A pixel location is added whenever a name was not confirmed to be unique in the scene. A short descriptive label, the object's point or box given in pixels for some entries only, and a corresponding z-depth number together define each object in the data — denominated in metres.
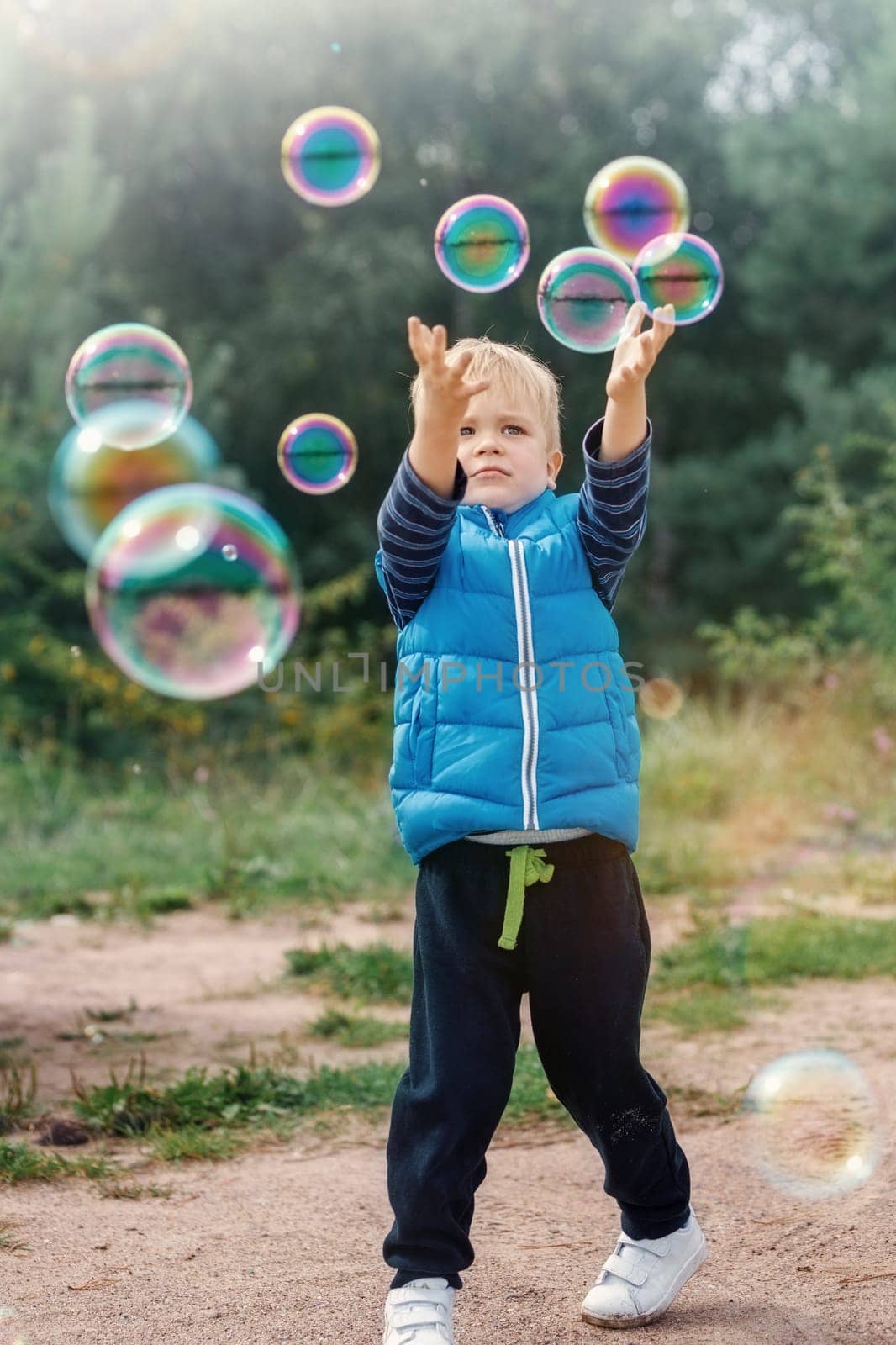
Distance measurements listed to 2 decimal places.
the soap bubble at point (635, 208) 4.21
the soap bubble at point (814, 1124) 2.99
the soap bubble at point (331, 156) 4.45
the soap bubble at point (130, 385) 4.68
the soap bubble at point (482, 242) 3.75
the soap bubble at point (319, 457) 4.06
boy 2.22
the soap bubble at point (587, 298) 3.33
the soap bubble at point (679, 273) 3.54
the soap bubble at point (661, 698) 10.40
